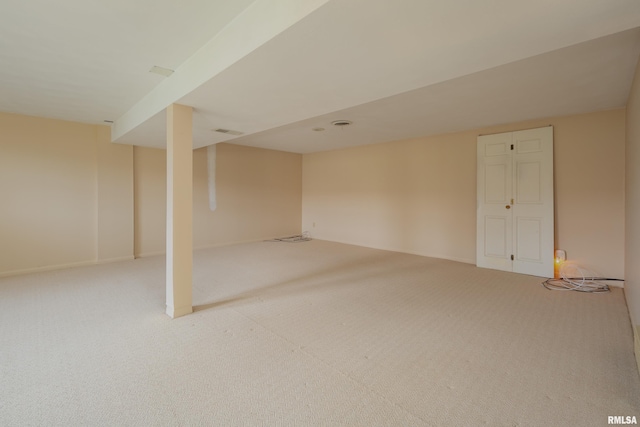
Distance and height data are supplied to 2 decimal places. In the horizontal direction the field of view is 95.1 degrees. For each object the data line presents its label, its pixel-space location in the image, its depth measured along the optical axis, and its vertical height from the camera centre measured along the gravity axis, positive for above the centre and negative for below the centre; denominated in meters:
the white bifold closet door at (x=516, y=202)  4.35 +0.13
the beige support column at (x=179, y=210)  2.96 +0.02
